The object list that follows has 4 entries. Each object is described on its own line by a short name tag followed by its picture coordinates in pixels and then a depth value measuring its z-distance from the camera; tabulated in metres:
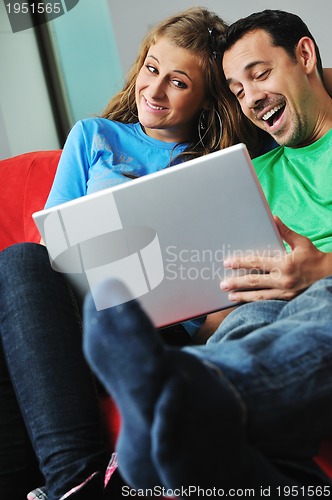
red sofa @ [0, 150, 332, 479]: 1.80
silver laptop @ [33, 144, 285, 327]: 1.03
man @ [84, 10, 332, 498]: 0.65
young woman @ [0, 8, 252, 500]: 1.10
